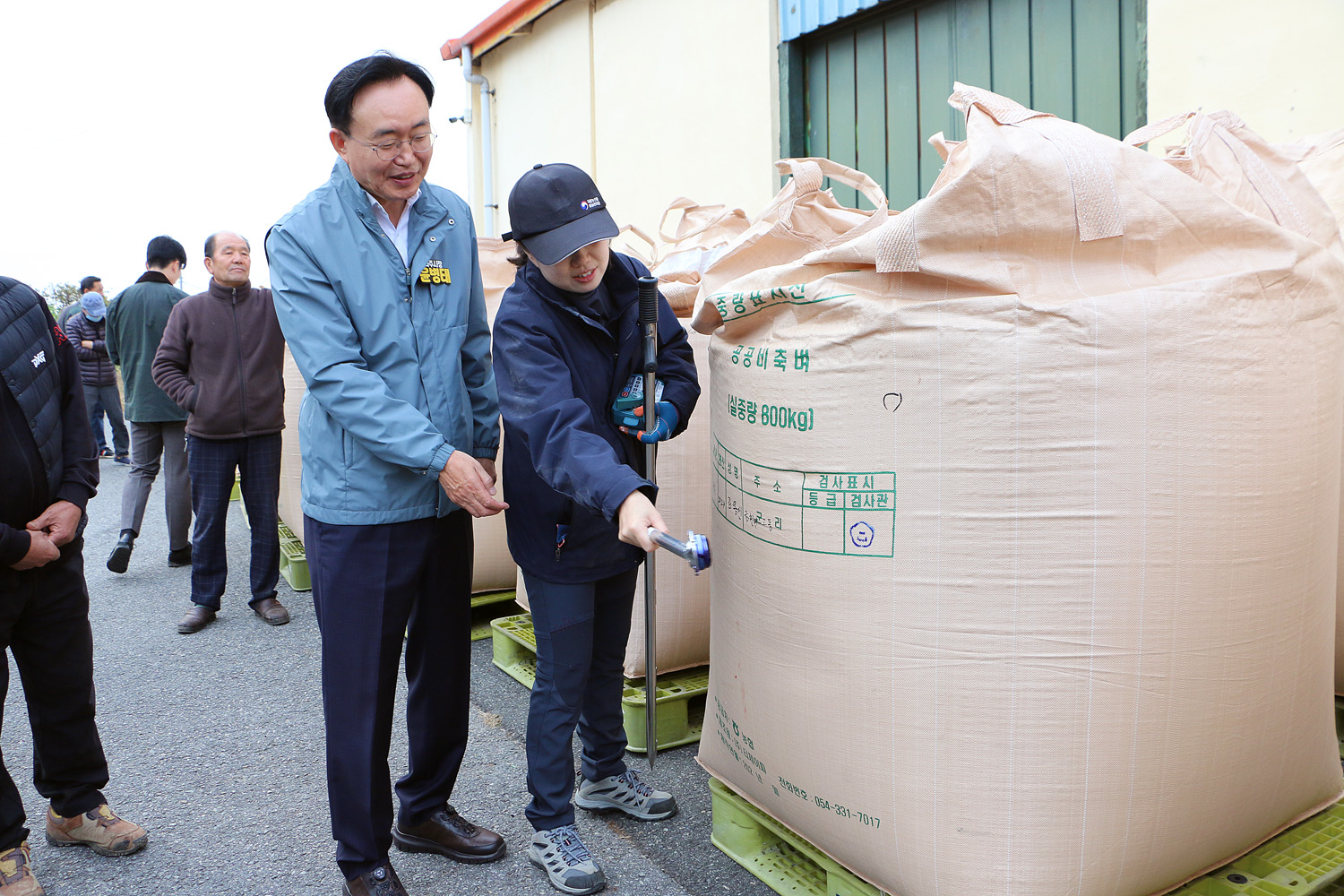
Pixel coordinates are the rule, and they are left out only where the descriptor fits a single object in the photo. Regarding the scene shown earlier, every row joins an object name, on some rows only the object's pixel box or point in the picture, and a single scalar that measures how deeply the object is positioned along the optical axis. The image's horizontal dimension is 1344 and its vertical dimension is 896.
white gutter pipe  7.22
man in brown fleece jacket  3.87
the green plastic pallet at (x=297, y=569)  4.28
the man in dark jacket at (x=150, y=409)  4.67
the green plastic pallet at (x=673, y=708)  2.46
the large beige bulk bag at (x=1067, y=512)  1.31
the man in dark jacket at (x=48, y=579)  1.94
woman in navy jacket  1.72
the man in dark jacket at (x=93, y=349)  7.59
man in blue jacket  1.72
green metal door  2.94
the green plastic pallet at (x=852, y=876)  1.49
